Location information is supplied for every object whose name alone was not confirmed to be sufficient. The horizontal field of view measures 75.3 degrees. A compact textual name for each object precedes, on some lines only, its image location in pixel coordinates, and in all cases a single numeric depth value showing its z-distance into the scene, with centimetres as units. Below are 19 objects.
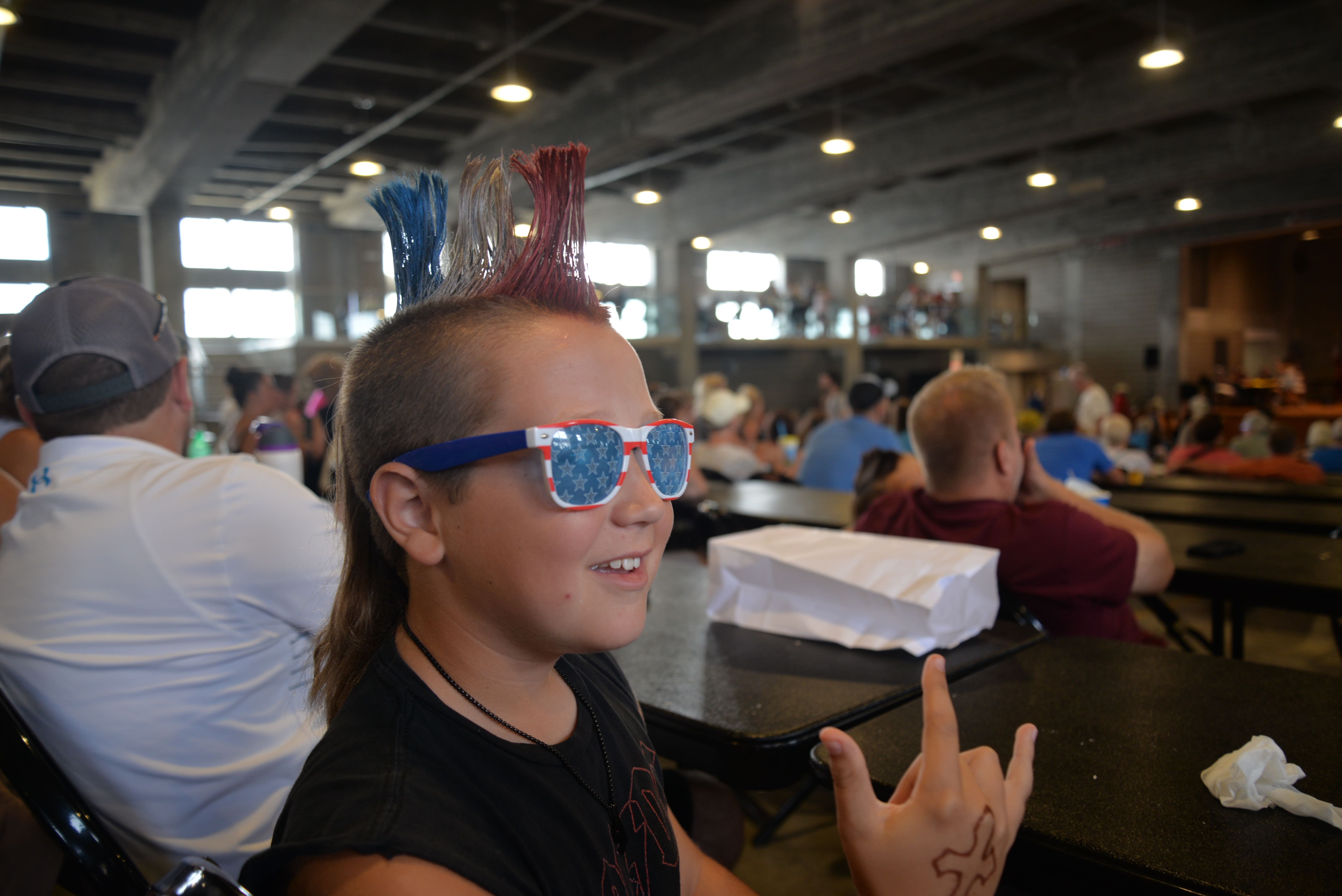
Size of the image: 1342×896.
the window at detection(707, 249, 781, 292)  1850
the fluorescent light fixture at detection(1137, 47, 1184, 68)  597
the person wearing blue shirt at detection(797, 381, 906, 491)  516
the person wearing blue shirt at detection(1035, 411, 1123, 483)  514
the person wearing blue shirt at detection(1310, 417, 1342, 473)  646
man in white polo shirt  122
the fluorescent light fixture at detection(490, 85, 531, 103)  652
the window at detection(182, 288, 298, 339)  1444
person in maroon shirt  193
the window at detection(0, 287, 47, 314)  1295
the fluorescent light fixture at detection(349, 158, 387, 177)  869
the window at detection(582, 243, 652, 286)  1636
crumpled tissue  100
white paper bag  160
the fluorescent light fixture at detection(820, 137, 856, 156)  822
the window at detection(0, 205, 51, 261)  1302
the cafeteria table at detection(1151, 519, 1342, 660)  216
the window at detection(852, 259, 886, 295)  2098
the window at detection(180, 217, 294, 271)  1428
